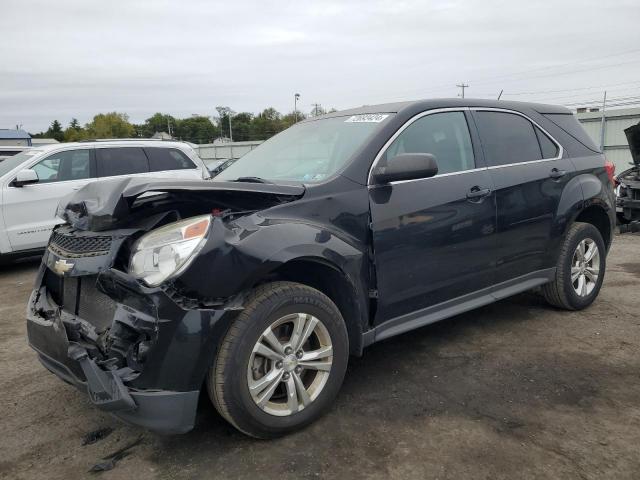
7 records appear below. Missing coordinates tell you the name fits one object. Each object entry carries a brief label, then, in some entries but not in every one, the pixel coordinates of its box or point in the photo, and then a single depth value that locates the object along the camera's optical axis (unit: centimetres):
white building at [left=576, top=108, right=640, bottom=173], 1516
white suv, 745
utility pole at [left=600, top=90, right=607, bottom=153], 1560
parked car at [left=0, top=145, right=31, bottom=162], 1264
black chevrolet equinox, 248
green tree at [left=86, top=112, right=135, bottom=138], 9894
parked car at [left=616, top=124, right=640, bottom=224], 916
